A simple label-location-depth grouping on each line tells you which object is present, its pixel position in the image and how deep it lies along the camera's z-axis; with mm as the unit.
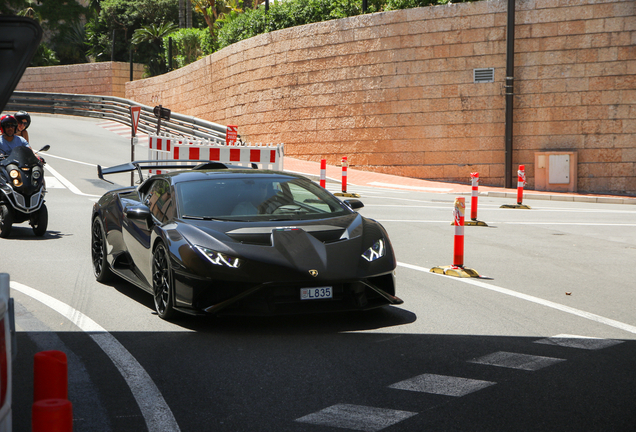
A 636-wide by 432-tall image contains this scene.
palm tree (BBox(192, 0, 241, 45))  50238
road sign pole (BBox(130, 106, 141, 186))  22641
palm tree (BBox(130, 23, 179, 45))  53750
